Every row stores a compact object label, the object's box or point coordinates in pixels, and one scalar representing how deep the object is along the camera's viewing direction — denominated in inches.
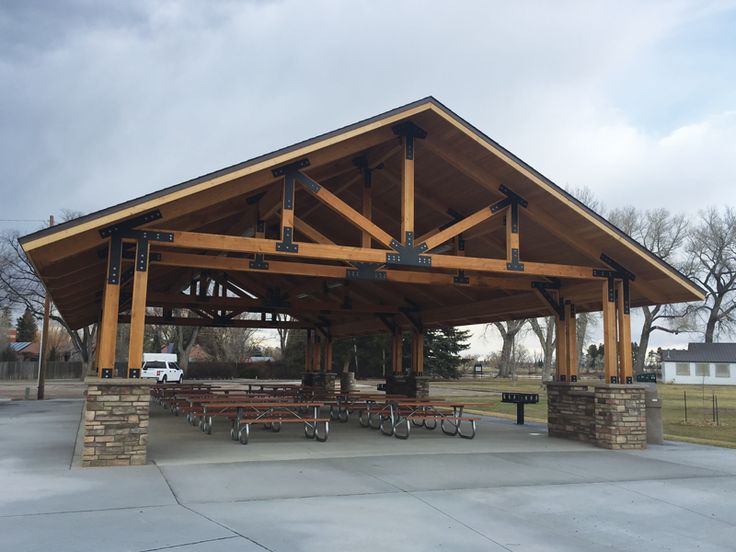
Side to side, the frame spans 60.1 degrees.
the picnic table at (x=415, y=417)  439.5
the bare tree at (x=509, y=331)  1823.3
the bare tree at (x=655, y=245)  1579.7
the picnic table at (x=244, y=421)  395.3
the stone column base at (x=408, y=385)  709.9
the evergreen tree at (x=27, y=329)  2401.6
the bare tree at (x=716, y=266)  1772.9
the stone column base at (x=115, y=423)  307.1
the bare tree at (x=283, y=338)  1988.2
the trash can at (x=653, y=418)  452.1
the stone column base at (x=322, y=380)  857.6
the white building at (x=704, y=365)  1975.9
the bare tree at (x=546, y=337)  1589.6
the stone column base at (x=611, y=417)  412.8
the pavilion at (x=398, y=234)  331.9
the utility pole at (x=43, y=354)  872.3
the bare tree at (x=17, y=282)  1430.9
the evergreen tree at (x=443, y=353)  1702.8
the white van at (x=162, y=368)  1337.4
